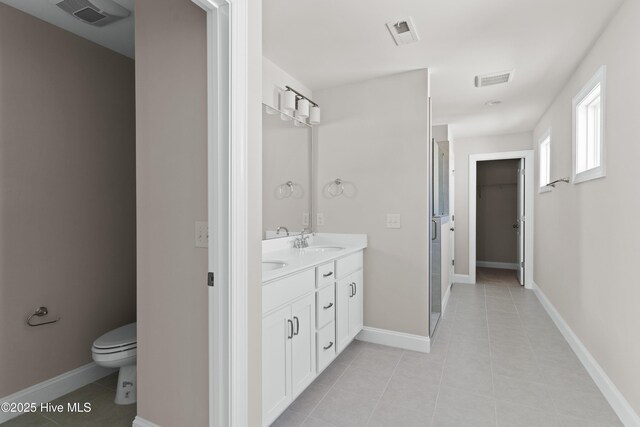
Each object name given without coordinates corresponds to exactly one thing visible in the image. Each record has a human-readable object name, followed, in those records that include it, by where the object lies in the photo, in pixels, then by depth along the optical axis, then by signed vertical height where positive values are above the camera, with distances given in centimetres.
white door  496 -12
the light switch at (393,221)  294 -9
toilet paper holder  208 -65
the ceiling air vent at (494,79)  291 +119
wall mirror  271 +33
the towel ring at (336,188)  317 +22
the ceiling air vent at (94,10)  192 +120
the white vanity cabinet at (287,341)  167 -72
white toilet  197 -87
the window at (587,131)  246 +65
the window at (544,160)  408 +67
